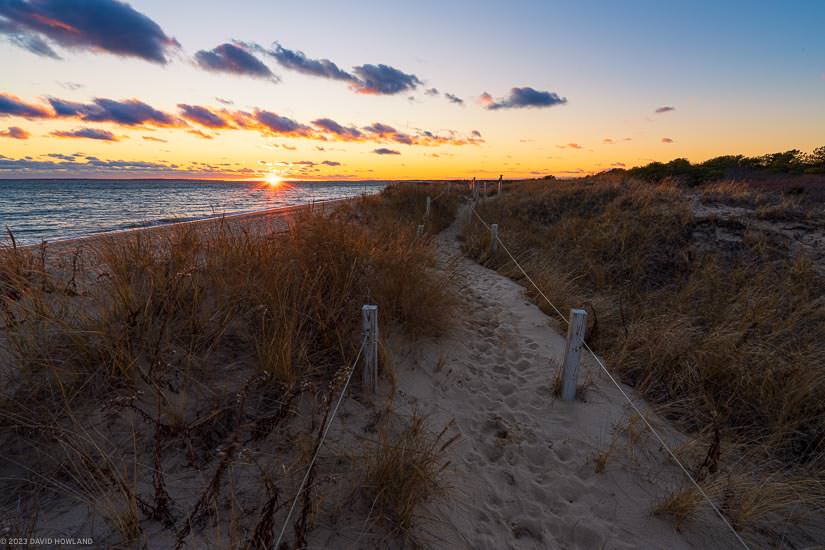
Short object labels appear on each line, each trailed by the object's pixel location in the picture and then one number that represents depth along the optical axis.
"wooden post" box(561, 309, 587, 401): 3.28
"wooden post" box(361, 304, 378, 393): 2.82
